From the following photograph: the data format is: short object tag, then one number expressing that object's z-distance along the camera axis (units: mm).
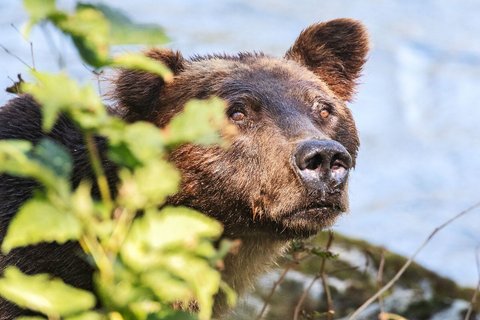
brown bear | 10250
